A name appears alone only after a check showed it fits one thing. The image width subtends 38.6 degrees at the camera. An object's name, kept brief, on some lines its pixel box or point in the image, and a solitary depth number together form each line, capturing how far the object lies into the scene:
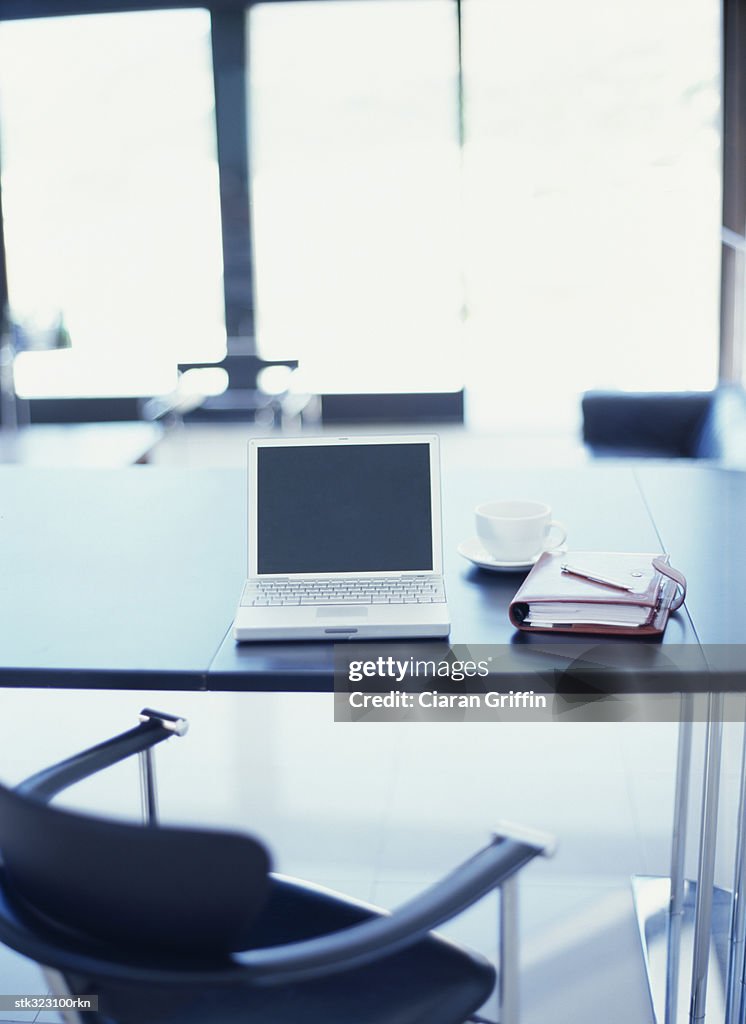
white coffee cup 1.59
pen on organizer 1.40
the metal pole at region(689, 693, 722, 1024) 1.51
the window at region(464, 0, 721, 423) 5.81
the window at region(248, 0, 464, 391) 6.04
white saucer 1.59
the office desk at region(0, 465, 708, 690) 1.31
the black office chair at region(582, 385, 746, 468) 3.78
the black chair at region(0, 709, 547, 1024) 0.82
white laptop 1.49
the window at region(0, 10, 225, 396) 6.28
